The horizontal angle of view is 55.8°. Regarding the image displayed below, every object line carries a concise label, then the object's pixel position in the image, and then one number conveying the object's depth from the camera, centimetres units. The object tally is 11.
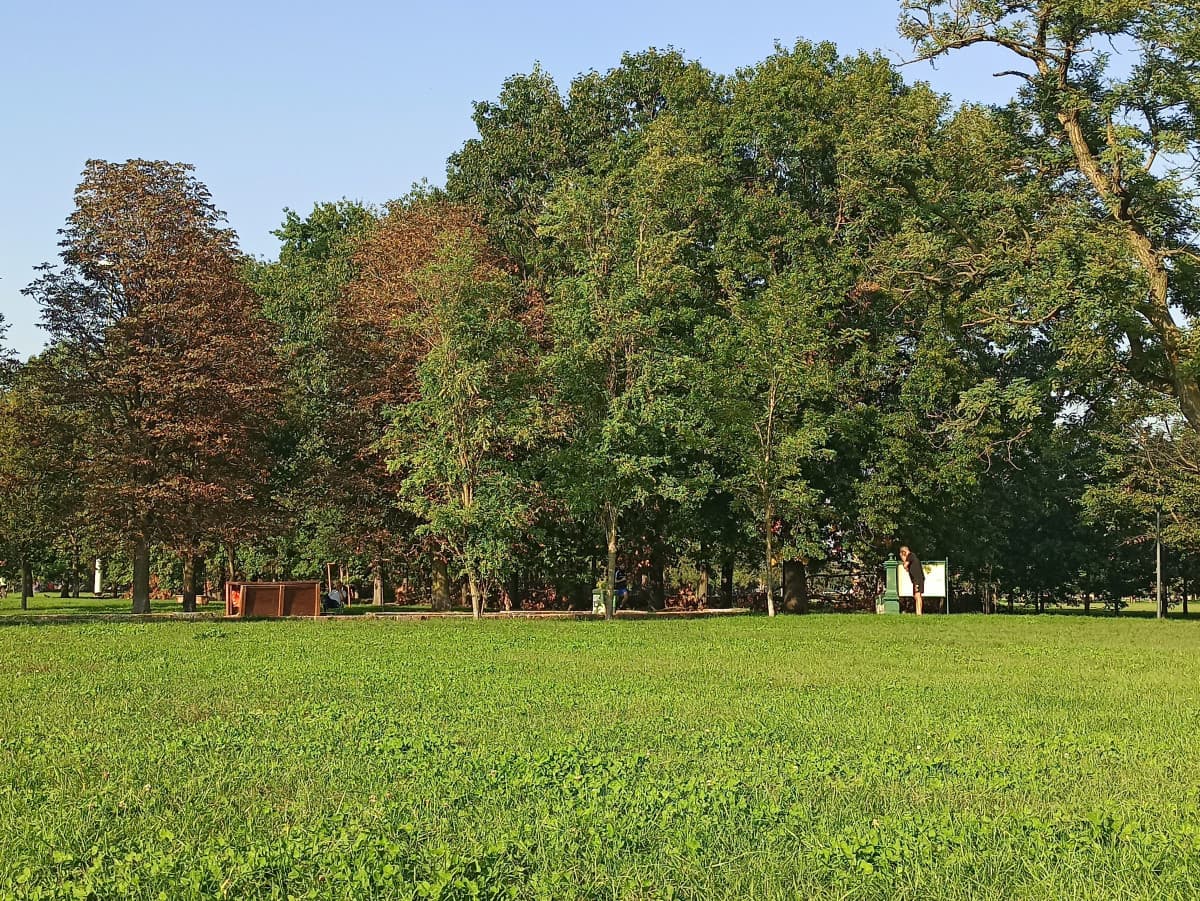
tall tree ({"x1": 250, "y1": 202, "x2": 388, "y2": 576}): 3788
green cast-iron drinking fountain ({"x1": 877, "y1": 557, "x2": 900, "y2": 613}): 3362
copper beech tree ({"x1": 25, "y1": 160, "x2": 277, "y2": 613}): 3045
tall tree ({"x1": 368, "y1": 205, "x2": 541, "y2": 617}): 2792
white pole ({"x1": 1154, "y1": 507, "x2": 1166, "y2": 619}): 4234
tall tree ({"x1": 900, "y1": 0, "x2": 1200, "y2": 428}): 2270
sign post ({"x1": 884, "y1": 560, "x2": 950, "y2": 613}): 3350
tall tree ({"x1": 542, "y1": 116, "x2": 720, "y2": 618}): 2855
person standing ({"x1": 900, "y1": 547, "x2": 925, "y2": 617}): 3316
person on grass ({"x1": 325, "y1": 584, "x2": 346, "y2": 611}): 4269
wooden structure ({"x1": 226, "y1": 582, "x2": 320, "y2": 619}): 3028
